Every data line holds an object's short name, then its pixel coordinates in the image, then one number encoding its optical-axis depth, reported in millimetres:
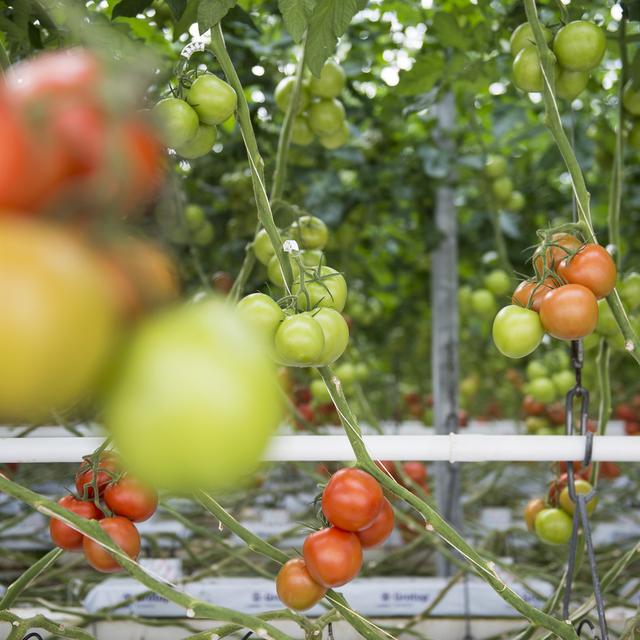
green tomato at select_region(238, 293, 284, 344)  709
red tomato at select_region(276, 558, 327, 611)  748
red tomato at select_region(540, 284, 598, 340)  778
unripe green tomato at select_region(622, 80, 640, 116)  1172
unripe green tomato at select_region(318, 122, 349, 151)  1251
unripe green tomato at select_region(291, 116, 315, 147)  1256
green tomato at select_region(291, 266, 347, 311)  788
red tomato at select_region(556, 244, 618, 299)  811
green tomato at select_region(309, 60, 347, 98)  1170
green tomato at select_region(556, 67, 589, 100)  968
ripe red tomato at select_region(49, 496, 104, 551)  760
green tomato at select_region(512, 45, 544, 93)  948
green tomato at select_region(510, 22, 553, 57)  963
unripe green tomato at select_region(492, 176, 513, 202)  2092
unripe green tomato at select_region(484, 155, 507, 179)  2094
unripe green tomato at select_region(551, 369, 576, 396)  1866
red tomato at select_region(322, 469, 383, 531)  718
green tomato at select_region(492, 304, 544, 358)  831
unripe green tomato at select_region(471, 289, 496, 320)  2129
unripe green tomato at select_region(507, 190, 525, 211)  2119
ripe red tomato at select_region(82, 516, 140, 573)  735
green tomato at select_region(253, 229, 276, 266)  991
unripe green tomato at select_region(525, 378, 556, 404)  1843
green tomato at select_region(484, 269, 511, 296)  2111
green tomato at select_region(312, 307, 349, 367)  728
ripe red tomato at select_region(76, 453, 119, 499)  793
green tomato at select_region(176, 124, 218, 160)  801
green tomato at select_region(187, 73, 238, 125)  767
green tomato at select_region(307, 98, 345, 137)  1206
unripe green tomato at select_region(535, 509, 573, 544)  1135
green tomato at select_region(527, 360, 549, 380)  1910
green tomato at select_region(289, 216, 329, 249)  1057
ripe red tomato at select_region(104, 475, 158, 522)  774
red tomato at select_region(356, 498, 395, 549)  772
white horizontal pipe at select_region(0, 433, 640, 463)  656
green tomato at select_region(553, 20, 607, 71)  923
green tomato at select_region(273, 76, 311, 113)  1184
